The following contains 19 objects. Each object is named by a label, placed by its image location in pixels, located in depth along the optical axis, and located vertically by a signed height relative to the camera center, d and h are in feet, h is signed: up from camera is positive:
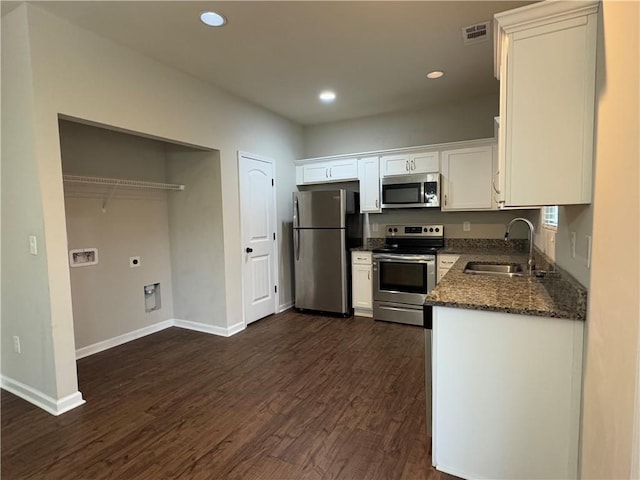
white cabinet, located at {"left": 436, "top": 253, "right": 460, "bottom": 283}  12.67 -1.75
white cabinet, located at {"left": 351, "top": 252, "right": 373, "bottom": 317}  14.12 -2.74
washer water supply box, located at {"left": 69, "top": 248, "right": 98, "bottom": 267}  10.43 -1.03
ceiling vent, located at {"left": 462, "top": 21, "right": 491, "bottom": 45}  8.20 +4.48
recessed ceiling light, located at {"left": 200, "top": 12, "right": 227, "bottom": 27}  7.55 +4.52
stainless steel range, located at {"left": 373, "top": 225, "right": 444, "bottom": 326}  12.89 -2.33
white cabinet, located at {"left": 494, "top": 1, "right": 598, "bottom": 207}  4.84 +1.62
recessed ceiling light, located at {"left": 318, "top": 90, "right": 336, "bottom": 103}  12.38 +4.53
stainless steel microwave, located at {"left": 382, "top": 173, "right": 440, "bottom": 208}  13.28 +1.01
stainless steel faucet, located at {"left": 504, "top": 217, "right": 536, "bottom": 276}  8.47 -1.23
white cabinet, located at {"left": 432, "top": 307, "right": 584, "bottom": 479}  4.89 -2.71
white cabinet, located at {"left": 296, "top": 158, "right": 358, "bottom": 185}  14.97 +2.10
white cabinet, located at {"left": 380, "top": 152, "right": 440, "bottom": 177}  13.48 +2.13
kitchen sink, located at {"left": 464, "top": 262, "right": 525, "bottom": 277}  9.25 -1.48
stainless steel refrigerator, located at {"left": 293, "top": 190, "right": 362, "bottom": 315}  14.06 -1.14
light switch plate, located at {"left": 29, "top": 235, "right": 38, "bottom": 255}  7.60 -0.44
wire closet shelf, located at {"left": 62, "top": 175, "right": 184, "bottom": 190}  9.41 +1.24
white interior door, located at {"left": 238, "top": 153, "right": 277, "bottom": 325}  13.12 -0.62
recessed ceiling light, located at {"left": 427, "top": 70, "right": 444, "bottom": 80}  10.89 +4.54
